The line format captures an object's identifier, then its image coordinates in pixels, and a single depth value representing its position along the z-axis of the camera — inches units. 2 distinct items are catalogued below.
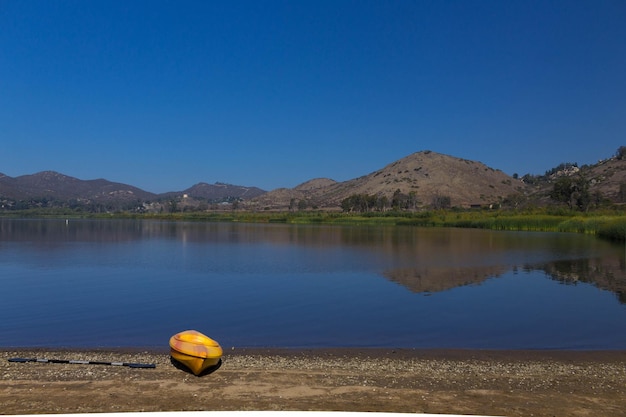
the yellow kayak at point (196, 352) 468.1
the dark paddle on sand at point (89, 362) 488.7
